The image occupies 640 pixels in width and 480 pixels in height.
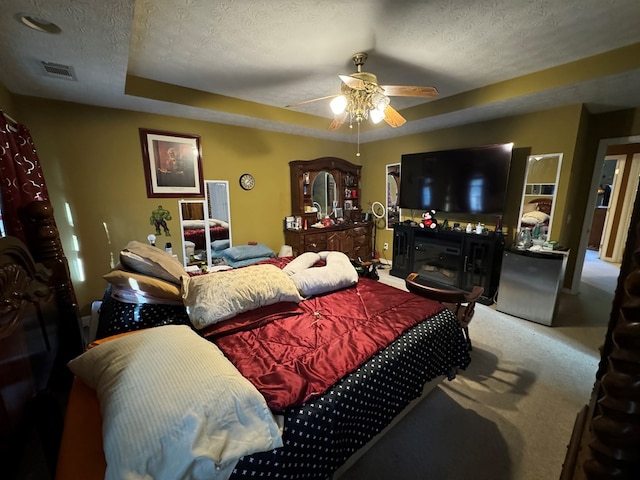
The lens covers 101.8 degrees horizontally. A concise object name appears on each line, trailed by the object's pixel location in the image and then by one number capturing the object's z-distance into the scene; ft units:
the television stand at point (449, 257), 11.37
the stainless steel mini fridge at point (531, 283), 9.27
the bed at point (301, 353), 3.02
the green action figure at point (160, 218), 10.66
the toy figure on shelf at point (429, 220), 13.24
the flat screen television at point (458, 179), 11.05
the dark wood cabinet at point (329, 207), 14.06
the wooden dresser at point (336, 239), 13.91
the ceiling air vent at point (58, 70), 6.41
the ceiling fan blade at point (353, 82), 6.37
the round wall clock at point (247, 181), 12.57
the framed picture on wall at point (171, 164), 10.28
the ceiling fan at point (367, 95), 7.03
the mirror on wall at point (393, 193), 15.42
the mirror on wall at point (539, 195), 10.32
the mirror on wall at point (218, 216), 11.84
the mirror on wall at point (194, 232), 11.31
